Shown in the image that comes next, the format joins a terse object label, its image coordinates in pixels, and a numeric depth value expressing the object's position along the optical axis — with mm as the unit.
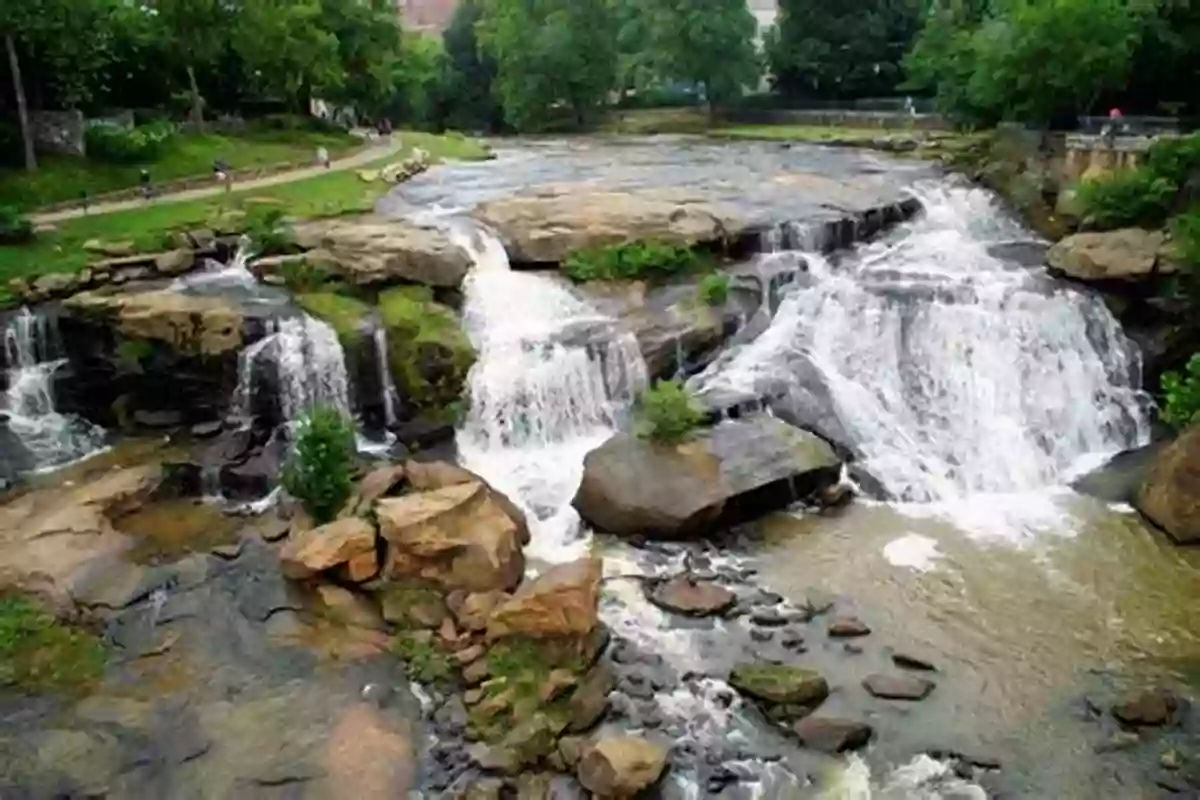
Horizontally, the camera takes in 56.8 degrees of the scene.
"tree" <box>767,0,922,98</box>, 50969
